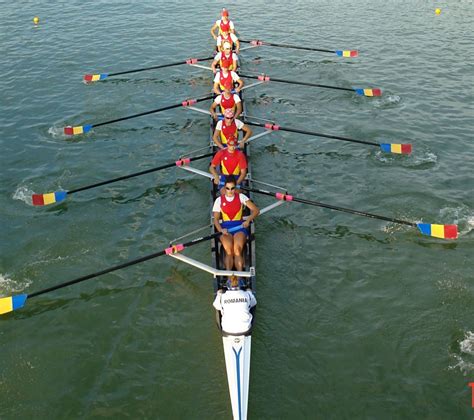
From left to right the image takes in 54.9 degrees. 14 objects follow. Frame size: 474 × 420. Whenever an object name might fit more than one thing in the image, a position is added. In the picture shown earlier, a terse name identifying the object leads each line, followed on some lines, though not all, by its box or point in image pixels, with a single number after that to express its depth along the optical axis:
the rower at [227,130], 14.16
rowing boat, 8.13
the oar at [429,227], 11.72
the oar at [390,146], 15.41
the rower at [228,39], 22.31
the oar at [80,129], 16.88
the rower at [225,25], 23.30
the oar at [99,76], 21.19
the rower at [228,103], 16.47
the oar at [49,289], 9.86
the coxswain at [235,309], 8.88
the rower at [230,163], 12.94
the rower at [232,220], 10.79
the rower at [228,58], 19.56
